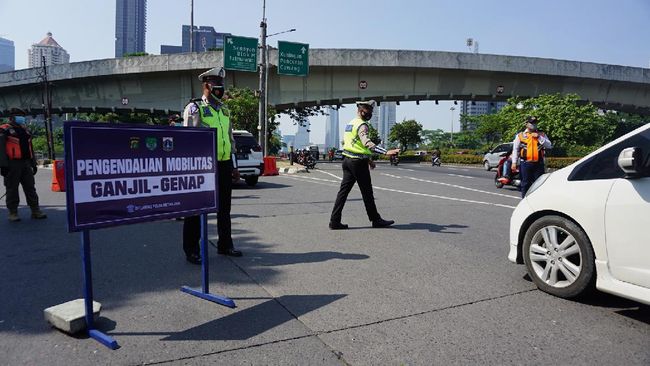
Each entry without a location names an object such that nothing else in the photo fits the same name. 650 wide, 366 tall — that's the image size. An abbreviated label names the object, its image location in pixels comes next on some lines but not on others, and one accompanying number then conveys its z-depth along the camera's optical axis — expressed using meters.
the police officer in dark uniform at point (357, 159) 6.35
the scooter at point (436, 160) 32.73
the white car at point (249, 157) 13.39
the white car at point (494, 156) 23.64
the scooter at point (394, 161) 32.31
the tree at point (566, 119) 32.28
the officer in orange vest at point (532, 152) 8.70
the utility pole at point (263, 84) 24.06
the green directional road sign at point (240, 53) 22.88
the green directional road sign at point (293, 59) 23.67
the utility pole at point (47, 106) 32.25
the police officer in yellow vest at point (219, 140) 4.50
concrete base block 2.87
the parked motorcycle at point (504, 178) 12.97
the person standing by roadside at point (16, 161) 7.02
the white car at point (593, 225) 3.10
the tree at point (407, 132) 66.38
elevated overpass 28.66
